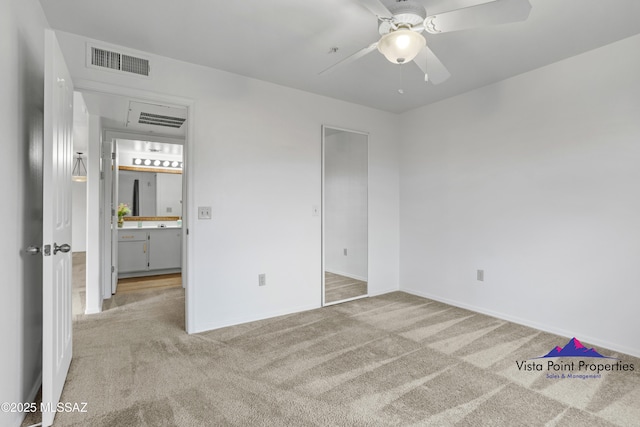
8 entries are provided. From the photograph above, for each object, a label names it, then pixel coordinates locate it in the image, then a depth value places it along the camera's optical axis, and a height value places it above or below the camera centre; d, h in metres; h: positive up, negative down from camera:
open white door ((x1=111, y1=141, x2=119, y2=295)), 4.24 -0.16
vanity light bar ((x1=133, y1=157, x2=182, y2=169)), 6.01 +0.98
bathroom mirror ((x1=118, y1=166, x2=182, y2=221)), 5.89 +0.42
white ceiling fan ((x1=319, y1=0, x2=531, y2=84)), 1.52 +0.98
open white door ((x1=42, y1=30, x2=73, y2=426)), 1.60 -0.06
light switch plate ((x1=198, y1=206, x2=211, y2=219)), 2.96 +0.02
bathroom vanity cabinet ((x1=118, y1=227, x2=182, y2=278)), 5.17 -0.60
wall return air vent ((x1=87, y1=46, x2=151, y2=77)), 2.53 +1.24
